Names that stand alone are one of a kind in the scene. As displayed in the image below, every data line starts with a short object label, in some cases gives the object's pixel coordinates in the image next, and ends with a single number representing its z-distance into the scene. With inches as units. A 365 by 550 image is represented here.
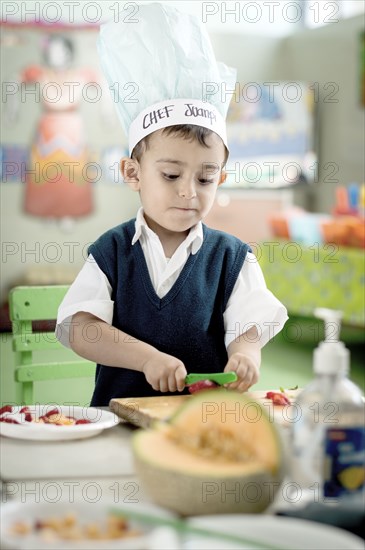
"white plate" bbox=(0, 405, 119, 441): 61.8
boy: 75.8
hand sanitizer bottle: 51.6
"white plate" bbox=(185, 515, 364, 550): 46.7
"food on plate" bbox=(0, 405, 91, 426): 64.1
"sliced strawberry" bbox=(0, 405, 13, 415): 65.5
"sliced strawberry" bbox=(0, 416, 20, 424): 63.6
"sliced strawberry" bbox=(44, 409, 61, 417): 66.0
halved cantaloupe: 50.2
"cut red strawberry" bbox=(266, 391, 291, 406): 68.4
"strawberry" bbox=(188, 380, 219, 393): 66.3
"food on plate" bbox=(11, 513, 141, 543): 47.6
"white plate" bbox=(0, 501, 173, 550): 46.7
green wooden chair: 83.5
